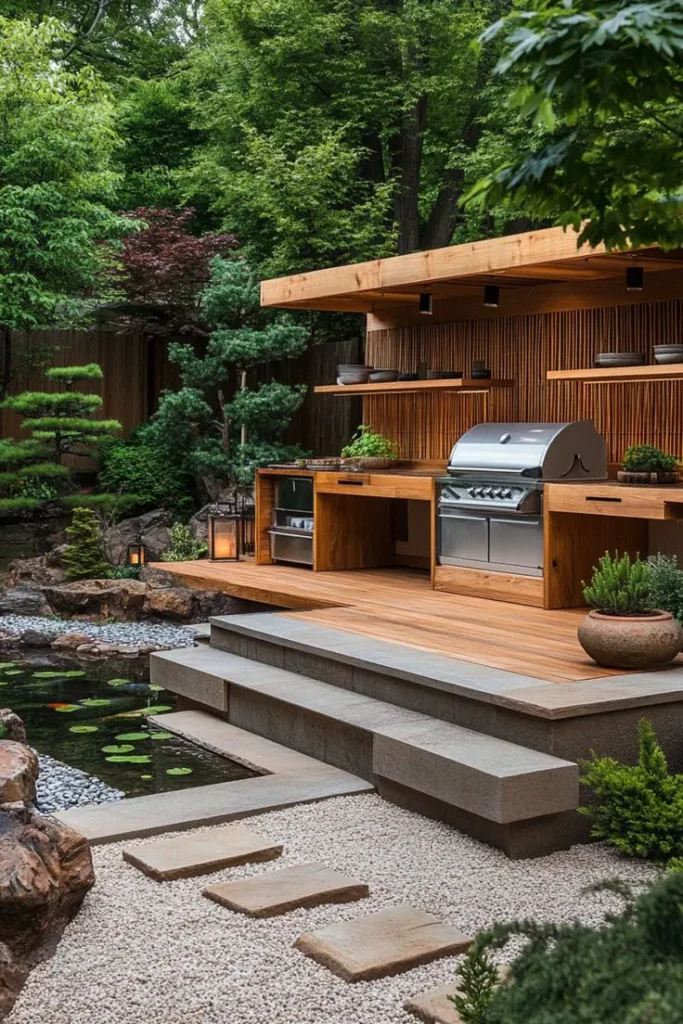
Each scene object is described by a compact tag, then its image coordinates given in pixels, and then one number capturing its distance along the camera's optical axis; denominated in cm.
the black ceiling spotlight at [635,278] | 791
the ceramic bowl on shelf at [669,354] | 755
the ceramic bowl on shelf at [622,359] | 782
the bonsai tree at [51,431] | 1316
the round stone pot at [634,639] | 560
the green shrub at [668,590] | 602
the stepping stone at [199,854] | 431
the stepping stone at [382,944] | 346
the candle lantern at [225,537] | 1067
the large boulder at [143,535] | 1296
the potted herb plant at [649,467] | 742
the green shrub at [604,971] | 189
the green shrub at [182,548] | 1257
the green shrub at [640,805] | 447
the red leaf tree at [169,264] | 1386
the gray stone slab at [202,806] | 482
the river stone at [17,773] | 414
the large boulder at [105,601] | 1138
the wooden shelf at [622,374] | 746
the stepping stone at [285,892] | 393
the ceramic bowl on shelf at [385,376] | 1001
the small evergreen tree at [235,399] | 1262
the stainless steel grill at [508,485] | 793
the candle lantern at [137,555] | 1212
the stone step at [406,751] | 457
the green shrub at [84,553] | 1223
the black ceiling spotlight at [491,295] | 904
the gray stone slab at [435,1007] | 311
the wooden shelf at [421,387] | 919
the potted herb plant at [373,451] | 1002
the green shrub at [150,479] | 1422
